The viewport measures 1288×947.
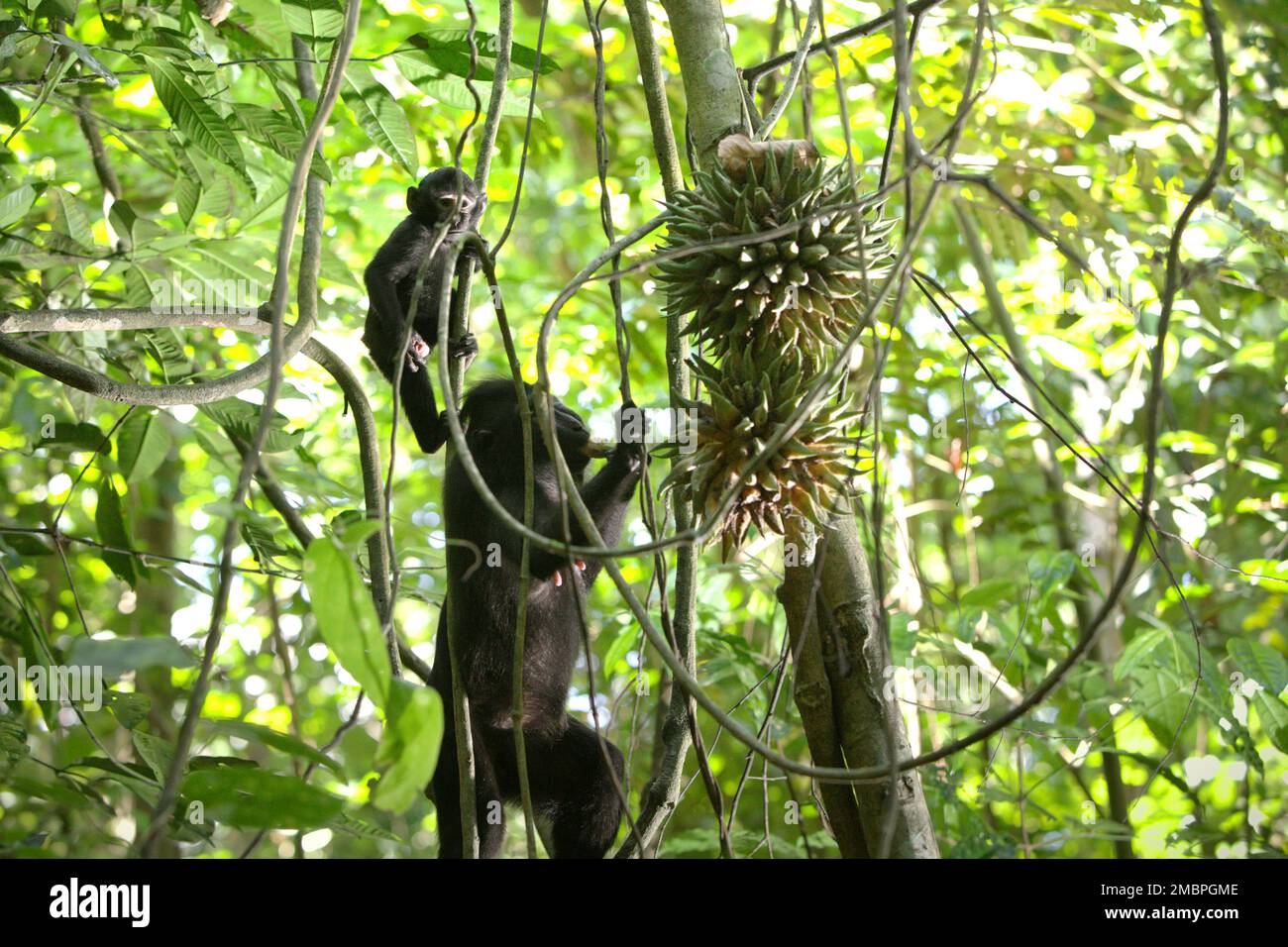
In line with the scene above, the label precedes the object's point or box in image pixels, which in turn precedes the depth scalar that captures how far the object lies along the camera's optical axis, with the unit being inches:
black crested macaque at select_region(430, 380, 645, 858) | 118.4
